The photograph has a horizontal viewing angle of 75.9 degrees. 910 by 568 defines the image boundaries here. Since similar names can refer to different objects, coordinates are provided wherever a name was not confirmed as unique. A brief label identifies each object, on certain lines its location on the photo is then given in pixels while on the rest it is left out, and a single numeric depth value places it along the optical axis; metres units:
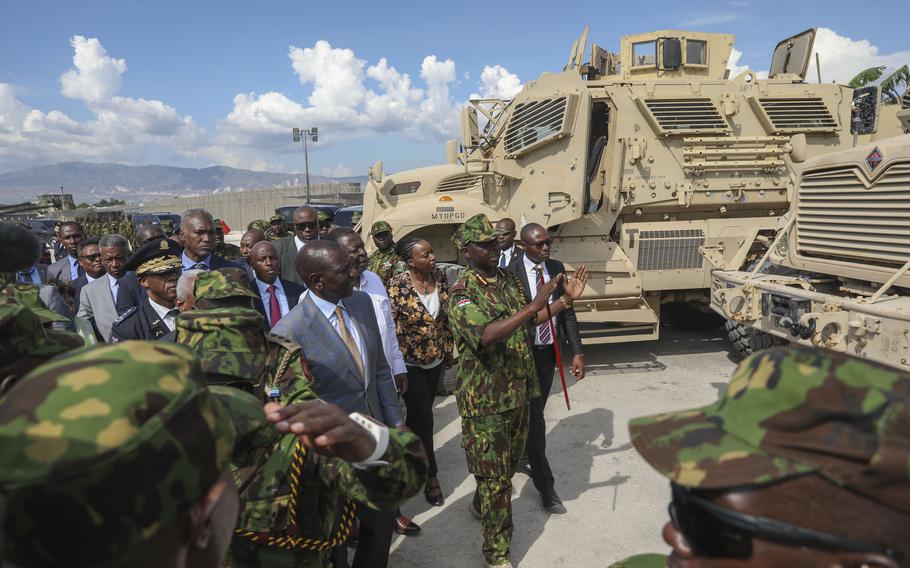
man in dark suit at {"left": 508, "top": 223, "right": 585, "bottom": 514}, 3.65
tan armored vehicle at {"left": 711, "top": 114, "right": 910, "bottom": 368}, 3.83
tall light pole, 39.75
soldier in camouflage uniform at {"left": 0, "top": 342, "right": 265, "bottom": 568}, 0.72
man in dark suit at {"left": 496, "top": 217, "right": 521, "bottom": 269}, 5.65
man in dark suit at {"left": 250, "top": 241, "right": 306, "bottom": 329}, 4.10
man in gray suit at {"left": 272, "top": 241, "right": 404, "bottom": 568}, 2.36
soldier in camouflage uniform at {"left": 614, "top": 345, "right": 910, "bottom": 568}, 0.78
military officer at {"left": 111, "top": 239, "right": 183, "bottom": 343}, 2.95
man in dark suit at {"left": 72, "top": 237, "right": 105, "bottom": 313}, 4.90
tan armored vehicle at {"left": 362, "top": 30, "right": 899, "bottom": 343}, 6.30
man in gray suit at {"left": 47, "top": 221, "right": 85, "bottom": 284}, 5.92
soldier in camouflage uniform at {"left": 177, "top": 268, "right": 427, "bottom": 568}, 1.36
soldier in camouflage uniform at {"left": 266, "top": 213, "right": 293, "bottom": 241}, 8.23
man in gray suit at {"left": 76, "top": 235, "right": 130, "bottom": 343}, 3.93
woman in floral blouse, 3.79
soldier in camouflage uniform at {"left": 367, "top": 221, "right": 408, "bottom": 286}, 4.92
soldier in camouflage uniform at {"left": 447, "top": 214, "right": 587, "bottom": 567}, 3.00
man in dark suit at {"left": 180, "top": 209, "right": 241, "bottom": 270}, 4.09
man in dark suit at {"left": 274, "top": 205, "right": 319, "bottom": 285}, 5.37
